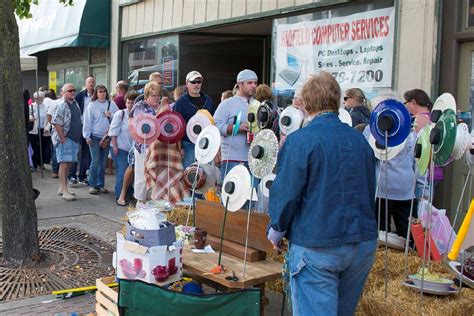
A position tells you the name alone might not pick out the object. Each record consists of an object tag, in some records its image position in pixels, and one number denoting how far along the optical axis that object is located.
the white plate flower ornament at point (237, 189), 3.52
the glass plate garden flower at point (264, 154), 3.54
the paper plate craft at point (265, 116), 4.63
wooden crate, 3.58
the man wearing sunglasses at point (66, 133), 8.25
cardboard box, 3.38
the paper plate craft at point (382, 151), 3.93
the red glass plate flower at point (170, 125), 6.01
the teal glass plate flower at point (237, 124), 5.15
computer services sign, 6.72
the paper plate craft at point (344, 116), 4.45
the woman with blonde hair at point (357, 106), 5.60
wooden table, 3.37
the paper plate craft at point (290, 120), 4.83
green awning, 12.66
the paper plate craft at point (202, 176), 4.86
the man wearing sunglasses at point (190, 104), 6.47
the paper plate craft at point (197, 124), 5.29
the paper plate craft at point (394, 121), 3.62
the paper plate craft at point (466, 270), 3.36
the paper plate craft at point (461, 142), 3.52
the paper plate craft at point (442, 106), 3.57
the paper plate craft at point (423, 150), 3.74
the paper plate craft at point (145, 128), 5.88
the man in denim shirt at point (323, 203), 2.58
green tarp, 3.00
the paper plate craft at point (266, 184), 4.70
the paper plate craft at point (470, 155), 3.80
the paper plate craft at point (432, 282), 3.57
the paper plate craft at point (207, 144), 4.35
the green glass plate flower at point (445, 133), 3.39
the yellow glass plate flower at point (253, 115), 4.79
